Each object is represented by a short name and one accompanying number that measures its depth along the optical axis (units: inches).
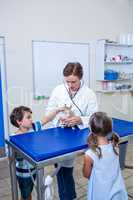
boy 64.0
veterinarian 68.6
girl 50.4
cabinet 155.0
